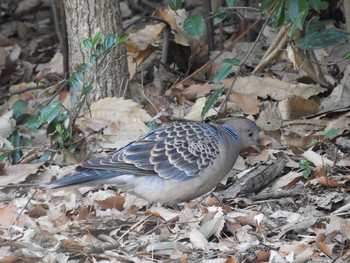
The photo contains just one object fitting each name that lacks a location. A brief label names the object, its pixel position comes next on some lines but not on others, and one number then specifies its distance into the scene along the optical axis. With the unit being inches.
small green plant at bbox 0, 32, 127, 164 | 537.3
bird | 466.0
